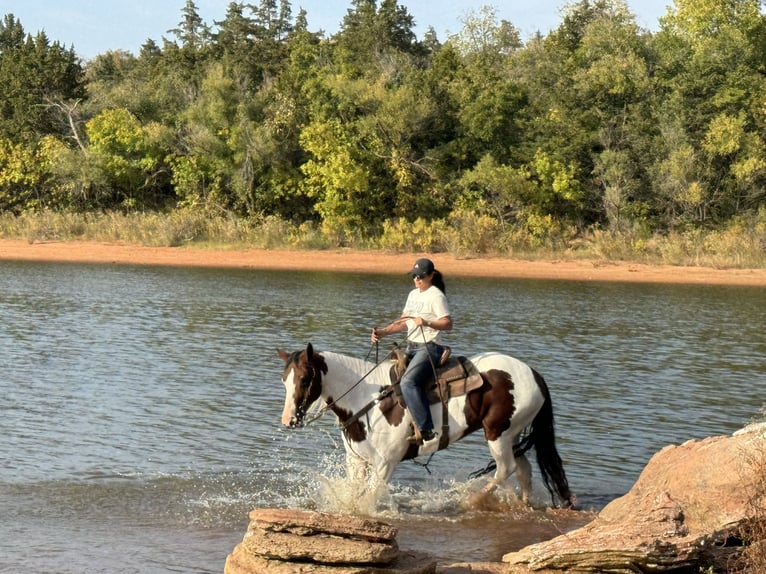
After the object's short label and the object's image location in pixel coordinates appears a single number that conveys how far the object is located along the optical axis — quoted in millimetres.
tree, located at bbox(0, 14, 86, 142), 53531
